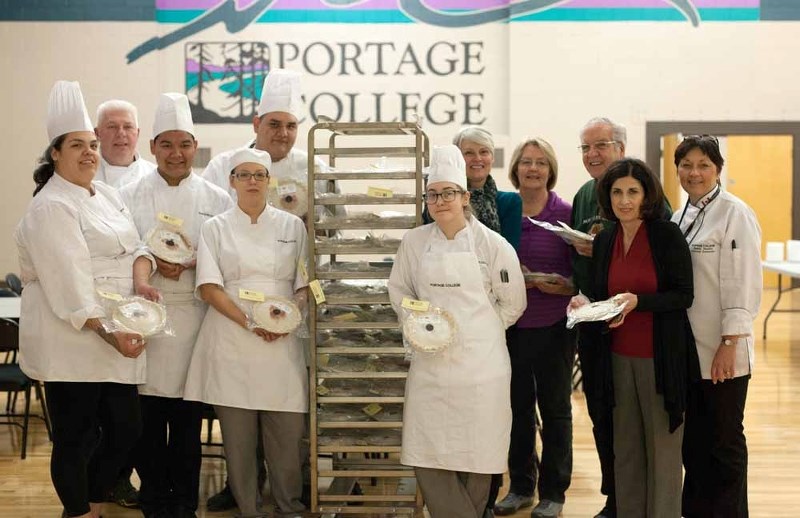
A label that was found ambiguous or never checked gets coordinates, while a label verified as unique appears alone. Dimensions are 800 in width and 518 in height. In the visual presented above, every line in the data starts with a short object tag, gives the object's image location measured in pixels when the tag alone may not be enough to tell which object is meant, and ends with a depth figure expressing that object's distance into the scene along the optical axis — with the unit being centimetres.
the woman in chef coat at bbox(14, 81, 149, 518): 348
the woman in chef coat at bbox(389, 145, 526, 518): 339
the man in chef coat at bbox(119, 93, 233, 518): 392
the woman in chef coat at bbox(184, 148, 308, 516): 379
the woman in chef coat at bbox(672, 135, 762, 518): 336
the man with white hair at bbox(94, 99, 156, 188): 445
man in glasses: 374
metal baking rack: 384
